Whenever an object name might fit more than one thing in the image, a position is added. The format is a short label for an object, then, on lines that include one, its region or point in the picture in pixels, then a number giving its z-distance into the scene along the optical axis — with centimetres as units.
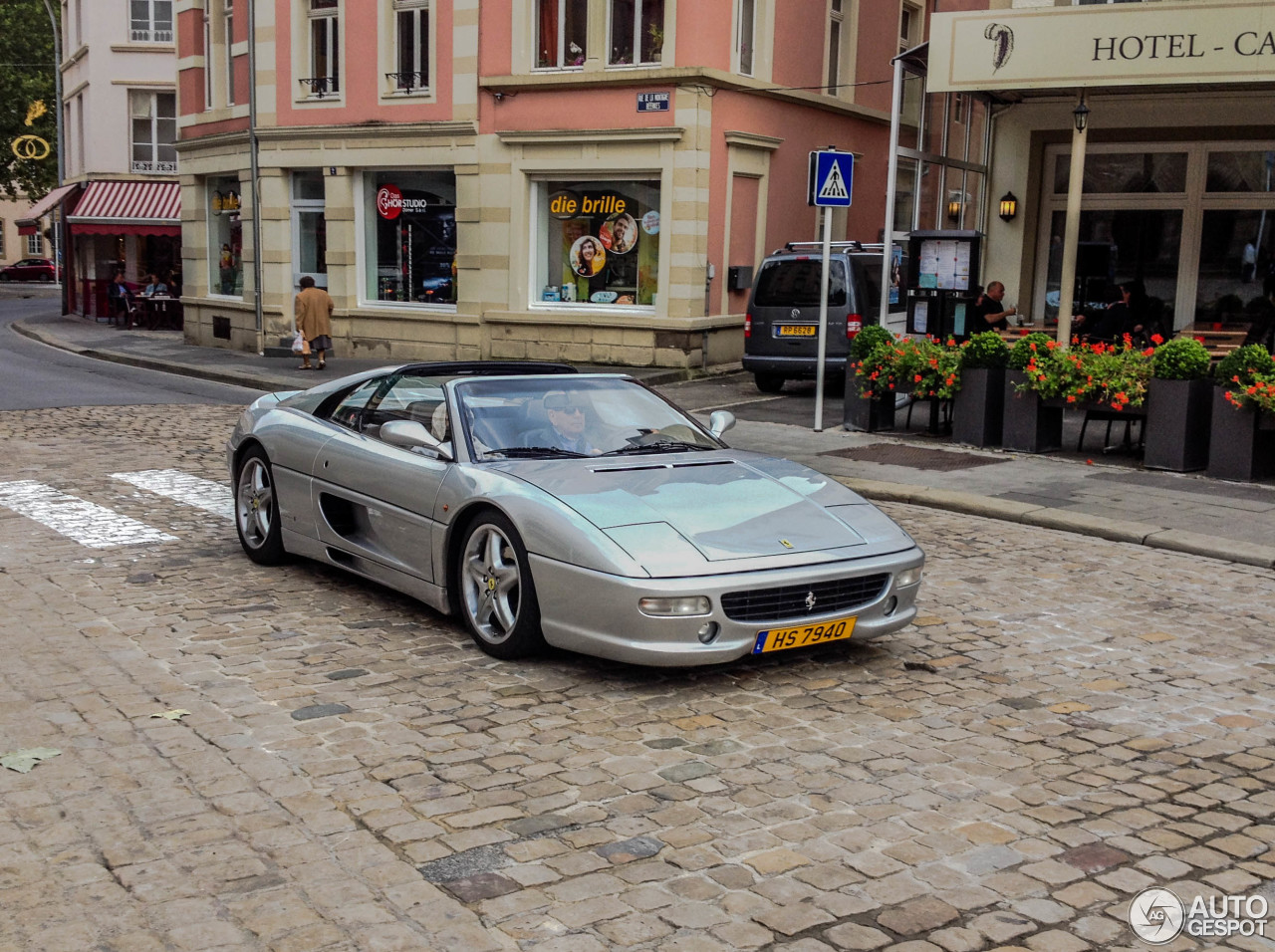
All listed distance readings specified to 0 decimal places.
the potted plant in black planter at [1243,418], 1155
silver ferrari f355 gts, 583
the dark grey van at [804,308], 1884
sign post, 1435
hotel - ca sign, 1521
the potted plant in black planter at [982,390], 1354
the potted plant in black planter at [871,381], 1439
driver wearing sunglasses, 699
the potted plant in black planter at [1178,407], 1212
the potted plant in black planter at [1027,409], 1320
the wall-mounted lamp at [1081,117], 1519
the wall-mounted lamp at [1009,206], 2105
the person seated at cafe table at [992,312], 1742
